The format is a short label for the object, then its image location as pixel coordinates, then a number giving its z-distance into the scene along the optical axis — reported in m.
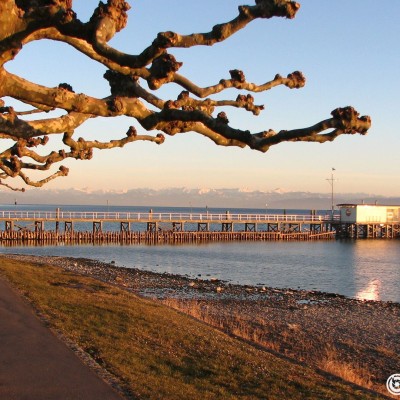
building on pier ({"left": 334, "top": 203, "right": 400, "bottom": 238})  79.56
